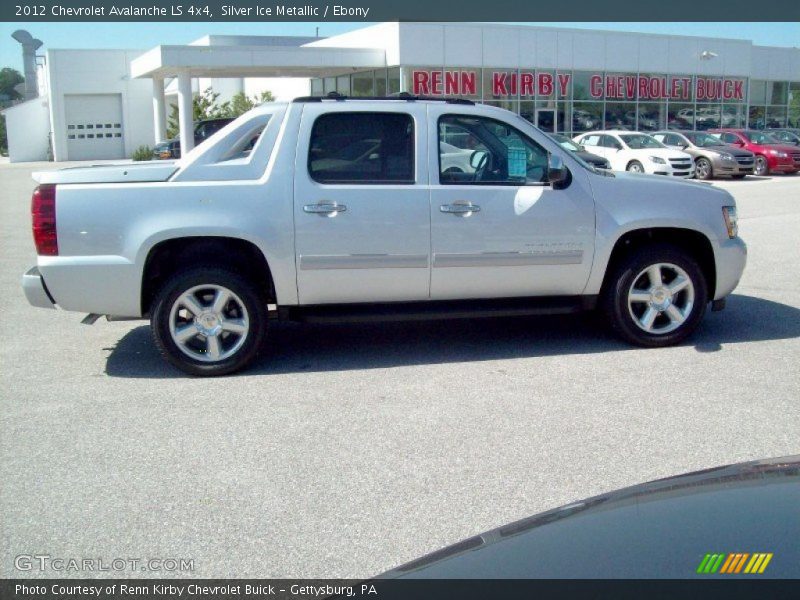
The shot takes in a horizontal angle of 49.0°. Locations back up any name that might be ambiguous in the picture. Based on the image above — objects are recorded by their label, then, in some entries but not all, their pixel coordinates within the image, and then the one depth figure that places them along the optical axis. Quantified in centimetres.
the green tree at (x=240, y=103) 4394
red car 3006
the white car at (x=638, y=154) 2633
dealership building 3516
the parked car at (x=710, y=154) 2806
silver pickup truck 630
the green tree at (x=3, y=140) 6316
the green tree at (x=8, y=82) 9331
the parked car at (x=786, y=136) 3284
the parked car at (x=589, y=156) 2380
